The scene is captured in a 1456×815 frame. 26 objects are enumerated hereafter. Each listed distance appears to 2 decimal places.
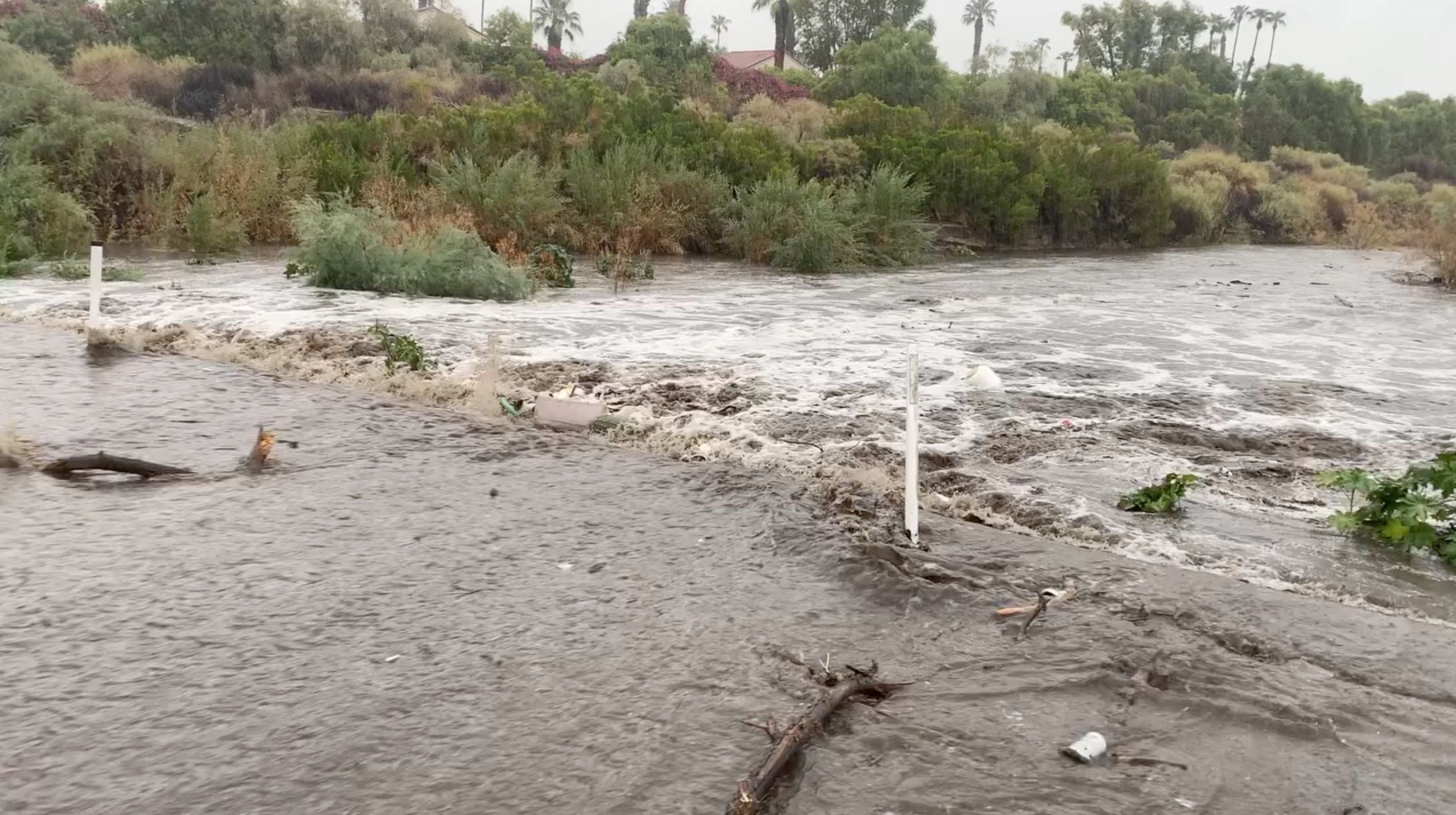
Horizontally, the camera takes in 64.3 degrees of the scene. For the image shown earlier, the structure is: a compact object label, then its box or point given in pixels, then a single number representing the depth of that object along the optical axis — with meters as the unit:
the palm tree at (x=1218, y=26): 71.81
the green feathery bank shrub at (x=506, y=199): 16.72
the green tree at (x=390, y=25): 40.84
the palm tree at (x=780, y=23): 60.13
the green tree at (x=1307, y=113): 55.75
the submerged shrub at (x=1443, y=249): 18.61
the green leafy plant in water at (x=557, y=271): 14.20
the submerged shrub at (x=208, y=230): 14.99
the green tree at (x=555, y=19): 71.50
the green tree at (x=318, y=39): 36.19
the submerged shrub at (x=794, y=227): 17.86
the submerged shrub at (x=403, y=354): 8.06
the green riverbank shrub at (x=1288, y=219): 33.88
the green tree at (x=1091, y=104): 48.25
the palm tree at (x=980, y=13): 92.88
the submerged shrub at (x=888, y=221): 19.80
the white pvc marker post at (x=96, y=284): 7.89
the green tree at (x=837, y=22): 62.19
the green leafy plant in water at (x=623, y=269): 14.71
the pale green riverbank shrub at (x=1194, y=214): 30.05
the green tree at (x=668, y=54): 38.41
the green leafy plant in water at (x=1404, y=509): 4.86
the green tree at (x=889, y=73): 41.44
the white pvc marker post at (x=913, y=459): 4.64
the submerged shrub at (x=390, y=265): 12.52
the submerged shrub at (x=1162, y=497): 5.36
